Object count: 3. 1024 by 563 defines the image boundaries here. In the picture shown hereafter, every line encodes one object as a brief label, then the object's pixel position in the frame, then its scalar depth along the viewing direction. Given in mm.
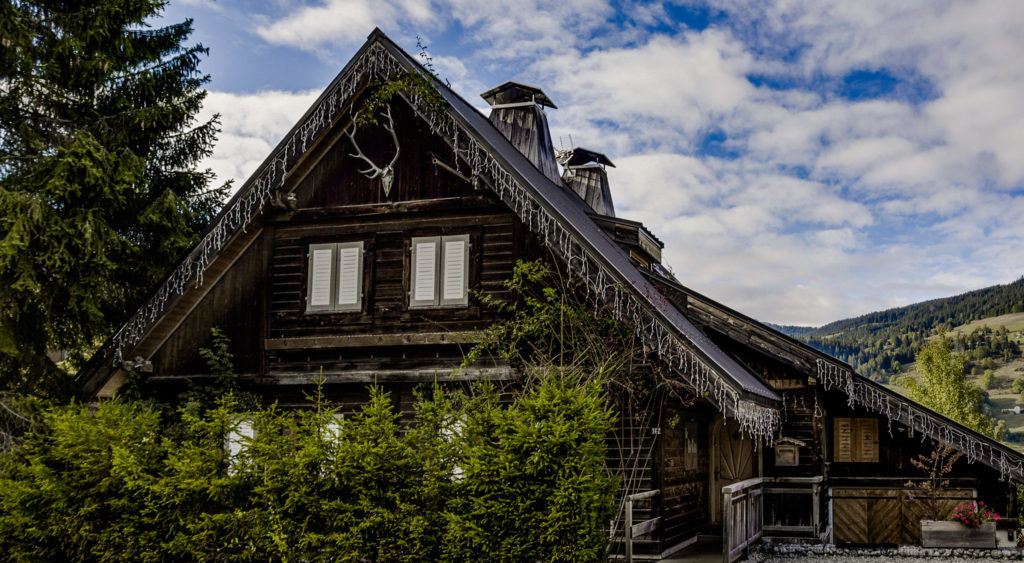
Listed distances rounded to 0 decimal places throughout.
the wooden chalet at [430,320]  14602
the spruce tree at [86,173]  16000
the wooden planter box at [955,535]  15070
